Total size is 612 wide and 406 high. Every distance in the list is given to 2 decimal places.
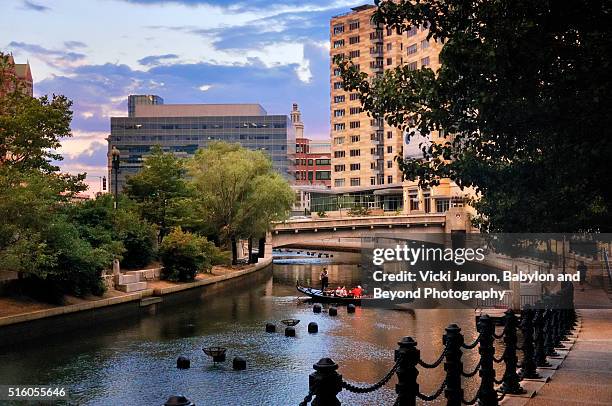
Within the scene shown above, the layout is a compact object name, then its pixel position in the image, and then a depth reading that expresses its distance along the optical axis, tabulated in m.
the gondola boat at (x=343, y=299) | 47.47
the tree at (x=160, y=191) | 64.00
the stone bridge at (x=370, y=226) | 80.81
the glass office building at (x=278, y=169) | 198.07
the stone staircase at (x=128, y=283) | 45.31
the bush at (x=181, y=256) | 54.31
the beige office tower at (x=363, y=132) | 138.62
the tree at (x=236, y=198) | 67.75
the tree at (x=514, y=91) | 12.50
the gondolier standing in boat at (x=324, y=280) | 54.97
